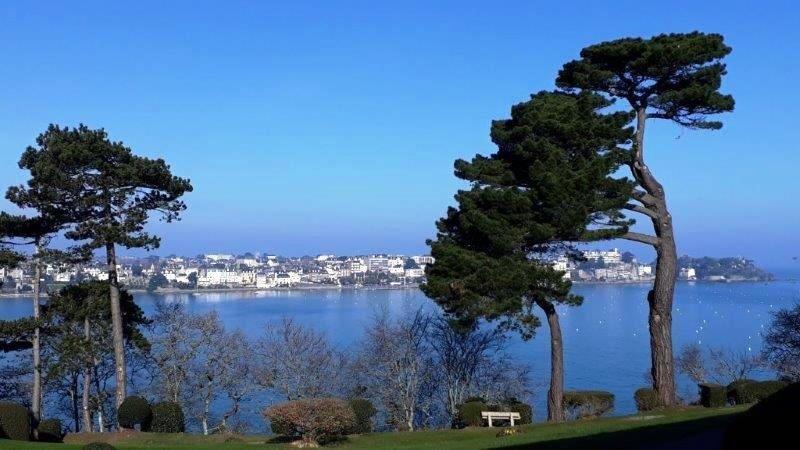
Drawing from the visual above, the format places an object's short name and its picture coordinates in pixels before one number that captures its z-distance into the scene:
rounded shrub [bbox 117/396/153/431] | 21.64
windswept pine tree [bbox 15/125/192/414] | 22.70
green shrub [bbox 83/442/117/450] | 13.09
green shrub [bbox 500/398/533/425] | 21.64
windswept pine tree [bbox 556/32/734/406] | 19.33
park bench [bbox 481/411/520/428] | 20.95
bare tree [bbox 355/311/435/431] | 32.19
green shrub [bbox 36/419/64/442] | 20.20
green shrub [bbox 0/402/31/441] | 18.20
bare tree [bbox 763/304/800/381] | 28.06
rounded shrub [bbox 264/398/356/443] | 17.75
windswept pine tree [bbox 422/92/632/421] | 19.23
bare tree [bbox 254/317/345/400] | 33.38
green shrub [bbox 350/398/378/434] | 21.16
